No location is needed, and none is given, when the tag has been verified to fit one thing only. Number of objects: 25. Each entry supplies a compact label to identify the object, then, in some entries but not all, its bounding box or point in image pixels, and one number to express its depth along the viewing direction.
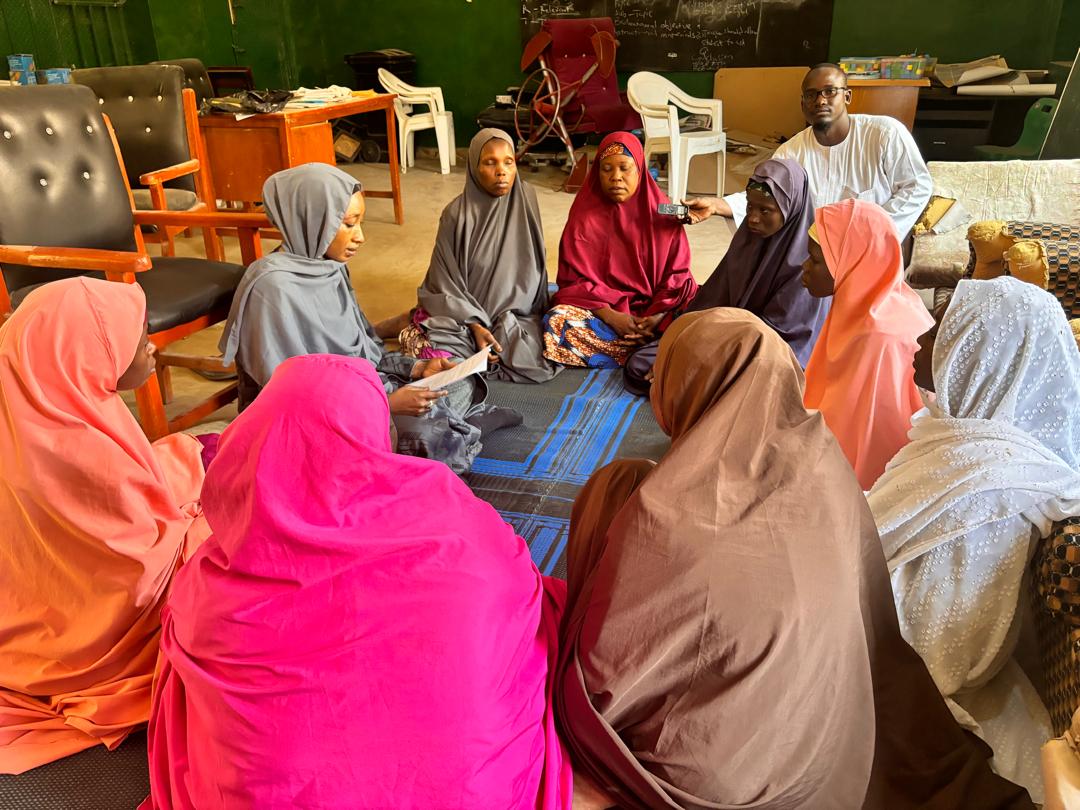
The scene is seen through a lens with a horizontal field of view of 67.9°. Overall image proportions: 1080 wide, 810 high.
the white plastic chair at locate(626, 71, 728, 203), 5.82
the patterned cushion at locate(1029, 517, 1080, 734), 1.30
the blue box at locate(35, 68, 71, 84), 4.63
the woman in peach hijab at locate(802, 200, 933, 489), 2.21
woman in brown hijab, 1.18
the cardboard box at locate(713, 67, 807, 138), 6.78
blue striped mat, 2.44
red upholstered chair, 6.61
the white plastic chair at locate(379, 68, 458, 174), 7.13
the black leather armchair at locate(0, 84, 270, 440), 2.63
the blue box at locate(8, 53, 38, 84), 4.76
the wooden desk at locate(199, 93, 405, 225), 4.34
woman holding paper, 2.44
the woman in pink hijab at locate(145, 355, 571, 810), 1.11
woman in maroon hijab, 3.40
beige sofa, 3.41
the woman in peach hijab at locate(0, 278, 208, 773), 1.60
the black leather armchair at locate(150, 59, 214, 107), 5.16
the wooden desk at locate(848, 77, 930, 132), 5.50
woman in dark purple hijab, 2.93
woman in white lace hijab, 1.38
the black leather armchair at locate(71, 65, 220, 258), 4.04
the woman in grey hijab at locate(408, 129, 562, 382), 3.34
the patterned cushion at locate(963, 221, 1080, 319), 2.69
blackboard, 6.69
